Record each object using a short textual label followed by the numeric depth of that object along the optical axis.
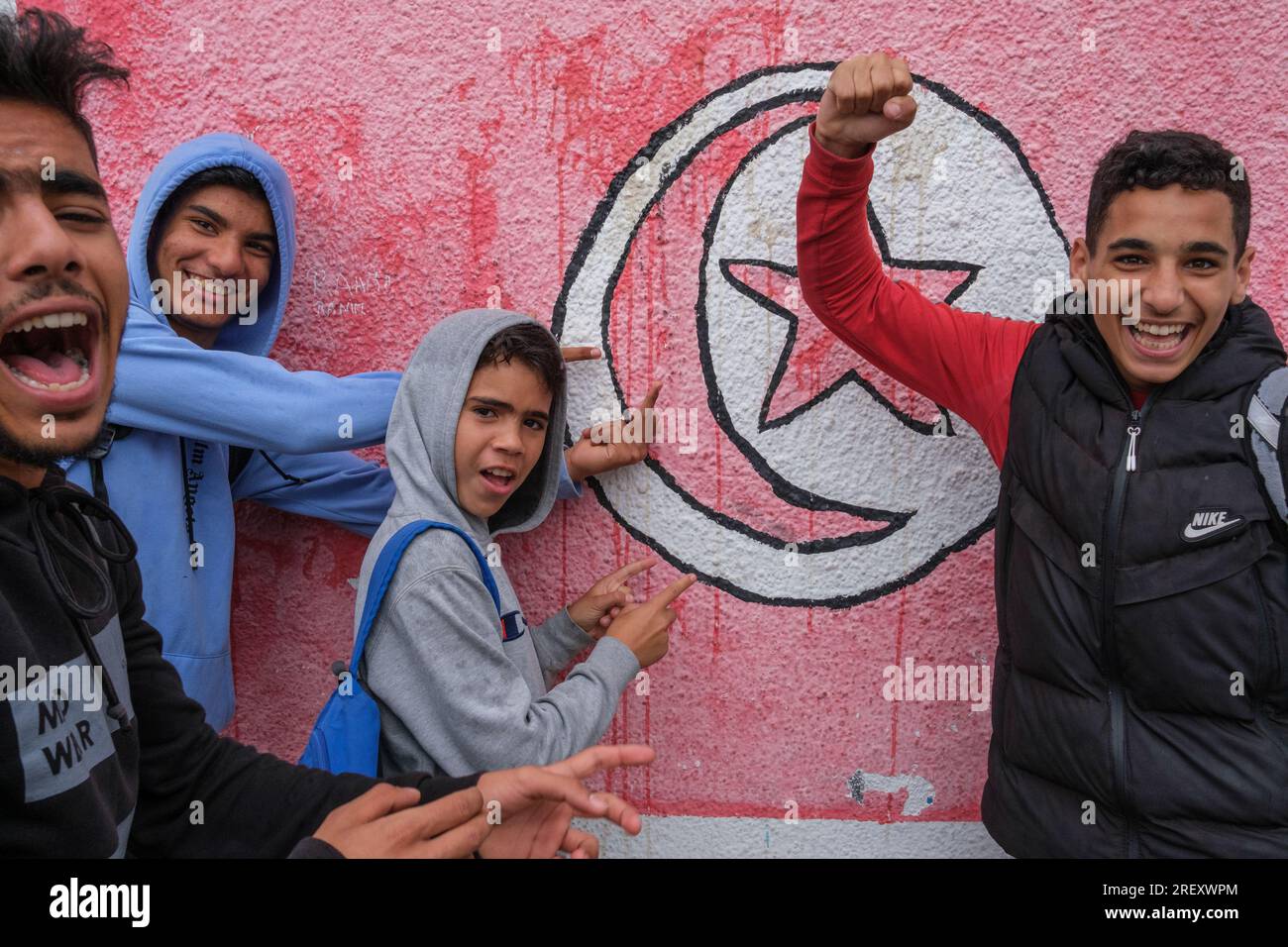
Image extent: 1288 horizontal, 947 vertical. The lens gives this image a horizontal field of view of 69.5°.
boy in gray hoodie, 1.68
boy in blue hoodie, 1.85
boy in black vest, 1.53
